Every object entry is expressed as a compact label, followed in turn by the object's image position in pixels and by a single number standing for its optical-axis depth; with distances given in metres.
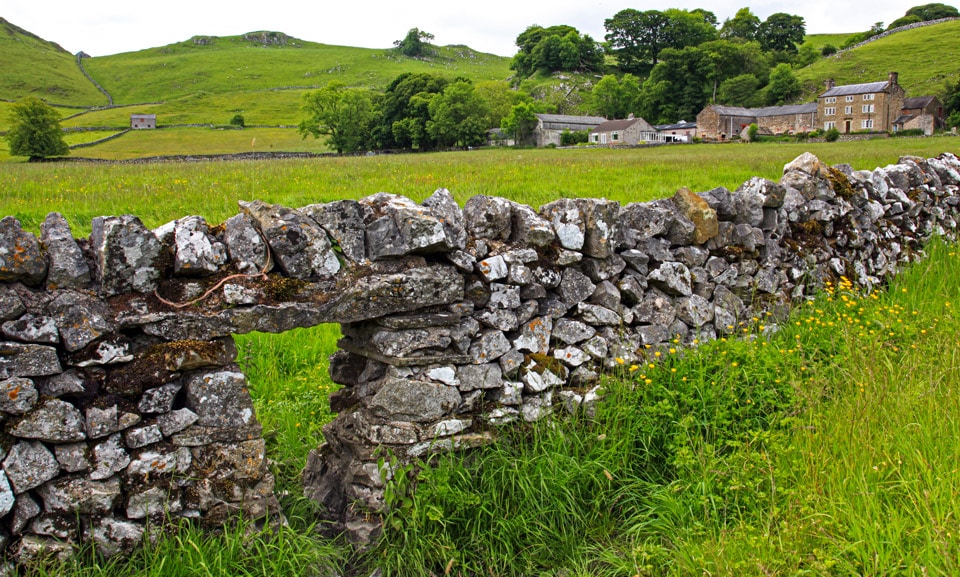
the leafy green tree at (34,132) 58.18
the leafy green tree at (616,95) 122.36
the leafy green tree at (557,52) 152.12
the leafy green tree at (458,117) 84.38
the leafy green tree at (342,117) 90.19
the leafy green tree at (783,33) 148.62
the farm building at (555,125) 102.69
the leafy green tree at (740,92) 115.56
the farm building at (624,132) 99.56
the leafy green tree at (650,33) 153.38
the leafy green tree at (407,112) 87.50
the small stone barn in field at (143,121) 96.56
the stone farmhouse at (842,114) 85.69
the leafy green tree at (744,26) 151.38
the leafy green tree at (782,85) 110.44
